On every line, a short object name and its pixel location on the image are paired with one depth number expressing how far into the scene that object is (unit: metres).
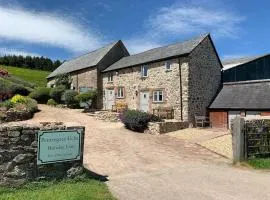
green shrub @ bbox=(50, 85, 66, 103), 23.56
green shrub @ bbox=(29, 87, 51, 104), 23.65
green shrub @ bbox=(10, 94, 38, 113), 16.24
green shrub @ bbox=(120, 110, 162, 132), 13.68
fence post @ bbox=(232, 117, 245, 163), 8.33
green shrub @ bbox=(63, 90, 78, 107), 21.95
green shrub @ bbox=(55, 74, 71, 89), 26.27
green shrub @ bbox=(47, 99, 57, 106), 22.81
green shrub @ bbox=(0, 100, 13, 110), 15.74
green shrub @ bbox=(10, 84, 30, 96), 22.14
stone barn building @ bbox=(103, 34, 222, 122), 16.05
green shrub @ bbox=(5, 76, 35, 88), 27.51
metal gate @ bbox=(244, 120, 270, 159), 8.51
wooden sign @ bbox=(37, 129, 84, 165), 5.63
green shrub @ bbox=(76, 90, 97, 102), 21.86
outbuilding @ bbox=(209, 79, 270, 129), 14.95
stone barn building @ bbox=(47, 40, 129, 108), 23.15
